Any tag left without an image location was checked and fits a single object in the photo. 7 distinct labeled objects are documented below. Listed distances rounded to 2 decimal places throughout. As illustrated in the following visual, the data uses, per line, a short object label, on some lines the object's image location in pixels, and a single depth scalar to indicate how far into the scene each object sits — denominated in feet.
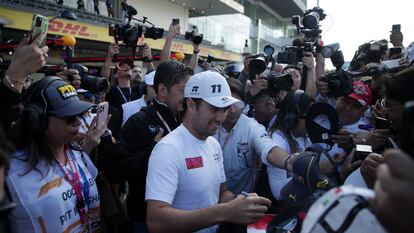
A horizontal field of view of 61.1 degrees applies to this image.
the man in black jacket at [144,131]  8.45
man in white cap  5.57
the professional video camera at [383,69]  9.71
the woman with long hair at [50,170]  5.83
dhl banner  35.55
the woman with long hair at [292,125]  9.44
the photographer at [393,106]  5.15
